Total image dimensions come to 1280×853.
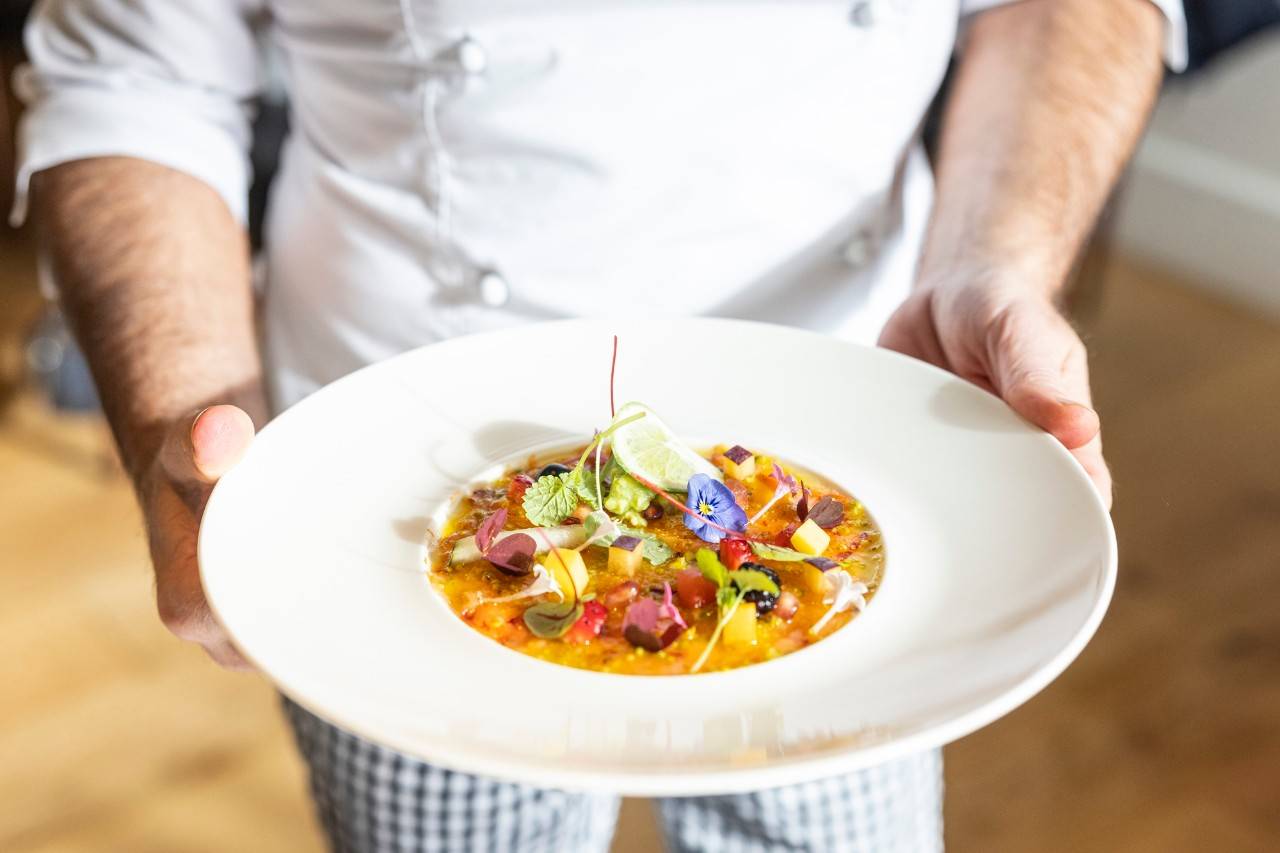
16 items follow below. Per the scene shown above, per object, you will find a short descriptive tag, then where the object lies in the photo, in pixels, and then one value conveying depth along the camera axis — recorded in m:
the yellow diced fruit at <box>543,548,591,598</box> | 0.81
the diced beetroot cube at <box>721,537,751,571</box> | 0.82
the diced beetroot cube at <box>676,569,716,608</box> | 0.81
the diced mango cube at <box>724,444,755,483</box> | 0.91
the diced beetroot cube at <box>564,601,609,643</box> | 0.77
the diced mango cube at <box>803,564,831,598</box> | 0.81
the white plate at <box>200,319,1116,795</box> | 0.66
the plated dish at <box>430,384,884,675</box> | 0.77
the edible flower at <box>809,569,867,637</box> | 0.78
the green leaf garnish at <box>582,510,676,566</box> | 0.85
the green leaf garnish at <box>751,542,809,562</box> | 0.83
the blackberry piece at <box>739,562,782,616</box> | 0.79
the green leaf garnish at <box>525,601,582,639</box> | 0.77
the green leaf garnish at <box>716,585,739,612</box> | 0.77
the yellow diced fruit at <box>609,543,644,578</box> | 0.83
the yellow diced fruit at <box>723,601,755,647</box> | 0.77
